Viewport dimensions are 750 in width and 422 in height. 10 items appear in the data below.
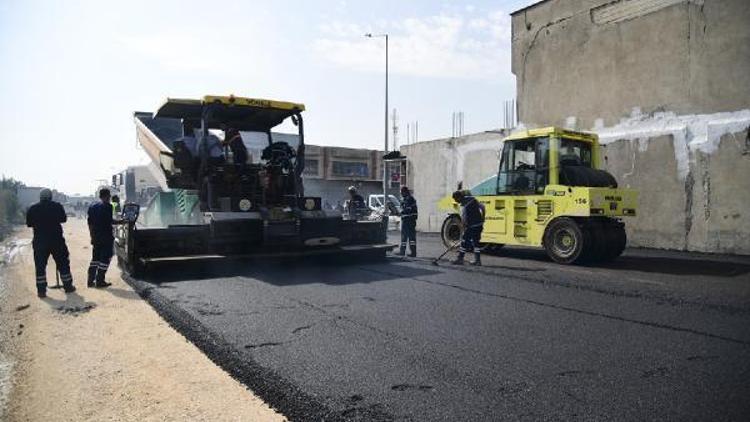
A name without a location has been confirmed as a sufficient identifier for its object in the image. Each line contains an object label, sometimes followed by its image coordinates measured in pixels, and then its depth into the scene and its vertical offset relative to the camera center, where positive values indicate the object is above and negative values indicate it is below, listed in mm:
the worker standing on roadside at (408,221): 10805 -182
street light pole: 21883 +4394
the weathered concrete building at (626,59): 11453 +3942
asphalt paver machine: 7844 +195
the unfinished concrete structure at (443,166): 16641 +1620
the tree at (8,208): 30148 +180
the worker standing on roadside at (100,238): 7935 -422
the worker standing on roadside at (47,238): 7355 -400
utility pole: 45422 +7250
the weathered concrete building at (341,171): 40500 +3296
